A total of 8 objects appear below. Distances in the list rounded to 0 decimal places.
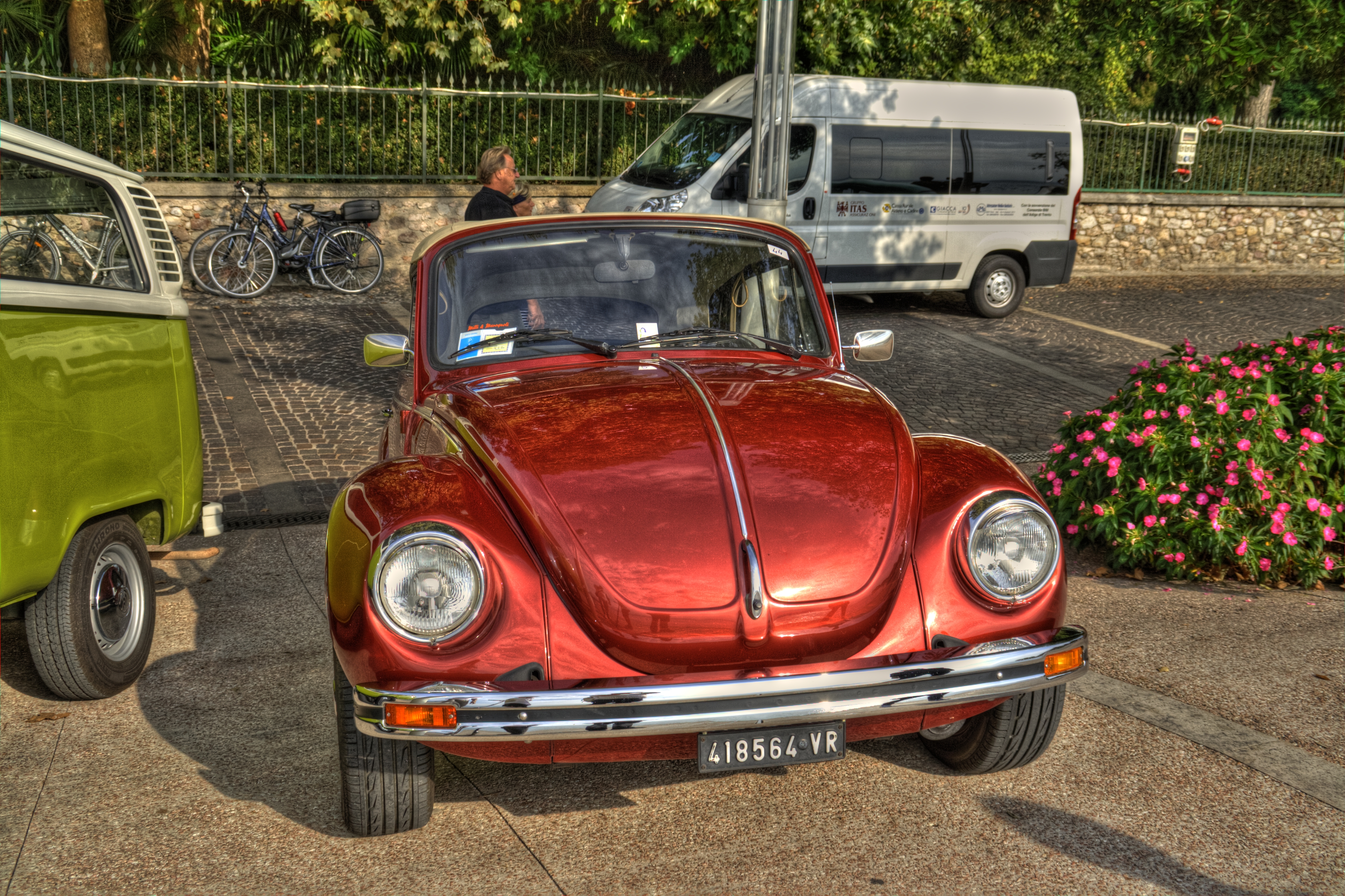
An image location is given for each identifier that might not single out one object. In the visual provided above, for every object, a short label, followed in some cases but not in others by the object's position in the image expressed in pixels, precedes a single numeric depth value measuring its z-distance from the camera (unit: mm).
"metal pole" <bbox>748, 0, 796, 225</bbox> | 7277
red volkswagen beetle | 3049
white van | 13680
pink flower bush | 5730
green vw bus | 3904
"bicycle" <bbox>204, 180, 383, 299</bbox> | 14320
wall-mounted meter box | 19469
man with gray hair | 8391
